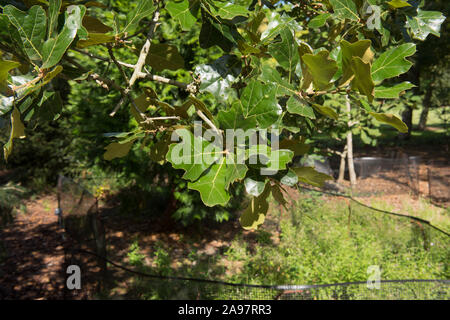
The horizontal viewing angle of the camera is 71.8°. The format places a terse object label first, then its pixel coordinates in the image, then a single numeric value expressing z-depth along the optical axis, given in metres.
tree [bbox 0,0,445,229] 0.71
